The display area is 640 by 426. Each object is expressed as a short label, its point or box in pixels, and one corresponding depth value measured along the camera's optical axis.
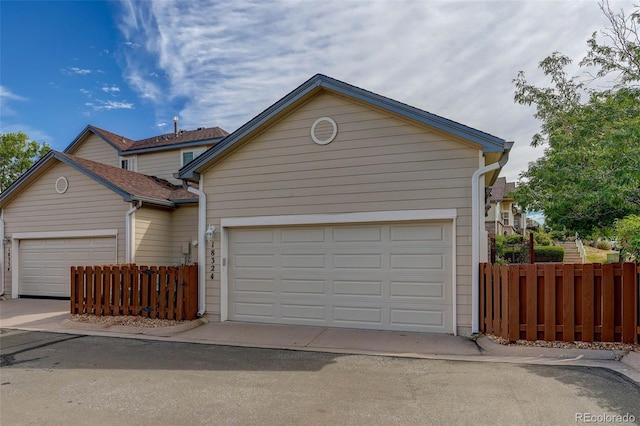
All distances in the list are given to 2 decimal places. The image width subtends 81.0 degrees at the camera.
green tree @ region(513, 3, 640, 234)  6.82
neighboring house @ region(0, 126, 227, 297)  11.25
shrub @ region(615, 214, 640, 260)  5.39
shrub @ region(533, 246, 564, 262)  21.61
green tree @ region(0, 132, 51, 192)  23.81
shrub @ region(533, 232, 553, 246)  23.85
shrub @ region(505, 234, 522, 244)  22.91
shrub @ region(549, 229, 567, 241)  11.59
